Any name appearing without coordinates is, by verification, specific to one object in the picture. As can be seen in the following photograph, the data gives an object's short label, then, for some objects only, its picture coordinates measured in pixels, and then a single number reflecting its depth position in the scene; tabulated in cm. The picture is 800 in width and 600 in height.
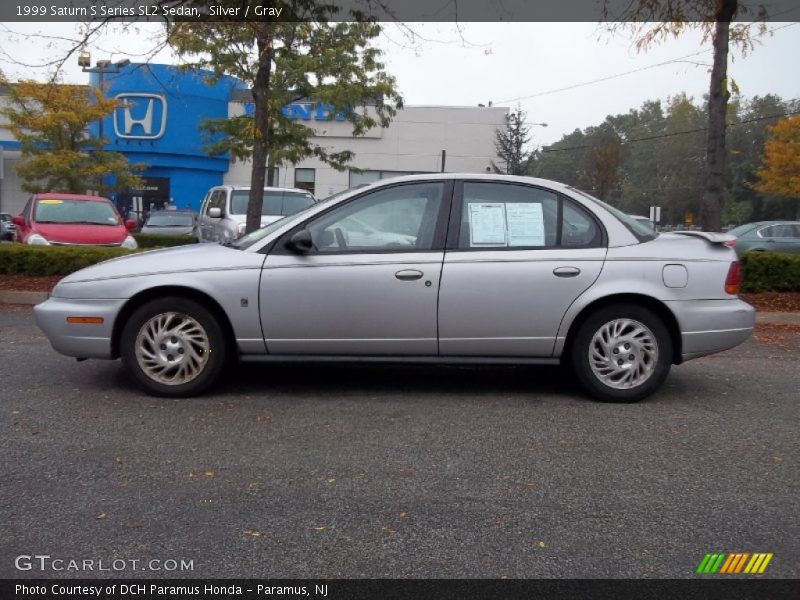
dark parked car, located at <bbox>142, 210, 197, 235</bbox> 2281
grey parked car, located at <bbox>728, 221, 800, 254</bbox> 1953
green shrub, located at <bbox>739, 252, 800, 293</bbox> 1066
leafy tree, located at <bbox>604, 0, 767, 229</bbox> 1065
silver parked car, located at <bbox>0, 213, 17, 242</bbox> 2370
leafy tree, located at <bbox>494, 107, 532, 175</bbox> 2975
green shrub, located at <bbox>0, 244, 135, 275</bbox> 1108
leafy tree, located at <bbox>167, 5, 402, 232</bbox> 1110
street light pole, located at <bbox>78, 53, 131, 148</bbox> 1037
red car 1254
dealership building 3103
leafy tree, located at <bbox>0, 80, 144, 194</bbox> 2441
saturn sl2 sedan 532
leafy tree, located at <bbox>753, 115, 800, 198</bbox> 3647
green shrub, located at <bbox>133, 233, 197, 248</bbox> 1764
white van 1407
